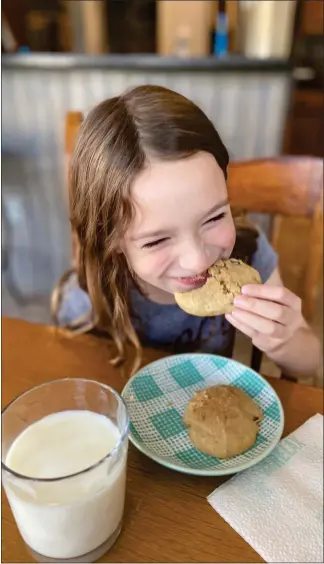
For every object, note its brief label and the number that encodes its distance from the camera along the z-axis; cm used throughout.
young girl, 30
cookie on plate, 41
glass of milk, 33
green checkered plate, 41
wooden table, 37
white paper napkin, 38
